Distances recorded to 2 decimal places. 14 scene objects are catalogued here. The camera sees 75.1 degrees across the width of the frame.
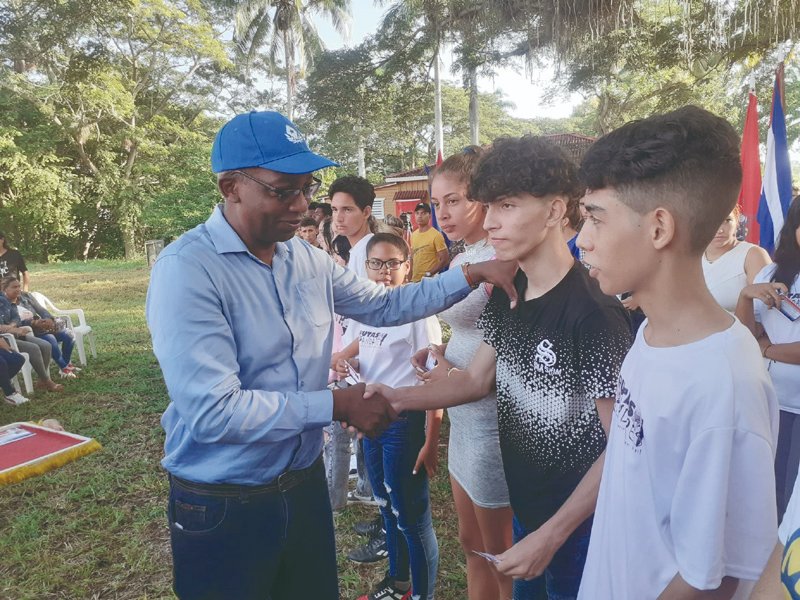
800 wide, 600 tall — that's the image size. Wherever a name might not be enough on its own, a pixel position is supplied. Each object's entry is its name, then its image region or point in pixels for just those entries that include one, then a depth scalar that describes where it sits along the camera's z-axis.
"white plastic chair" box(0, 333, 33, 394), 6.71
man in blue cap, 1.51
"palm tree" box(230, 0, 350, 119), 26.42
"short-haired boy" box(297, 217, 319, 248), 5.62
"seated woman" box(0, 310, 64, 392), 6.85
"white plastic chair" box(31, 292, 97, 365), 8.02
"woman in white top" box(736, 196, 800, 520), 2.65
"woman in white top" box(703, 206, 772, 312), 3.45
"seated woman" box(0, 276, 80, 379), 7.22
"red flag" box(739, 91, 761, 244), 4.84
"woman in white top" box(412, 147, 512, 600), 2.06
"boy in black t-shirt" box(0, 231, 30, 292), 8.30
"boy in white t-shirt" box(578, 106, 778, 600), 0.93
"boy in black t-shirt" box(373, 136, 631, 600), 1.41
